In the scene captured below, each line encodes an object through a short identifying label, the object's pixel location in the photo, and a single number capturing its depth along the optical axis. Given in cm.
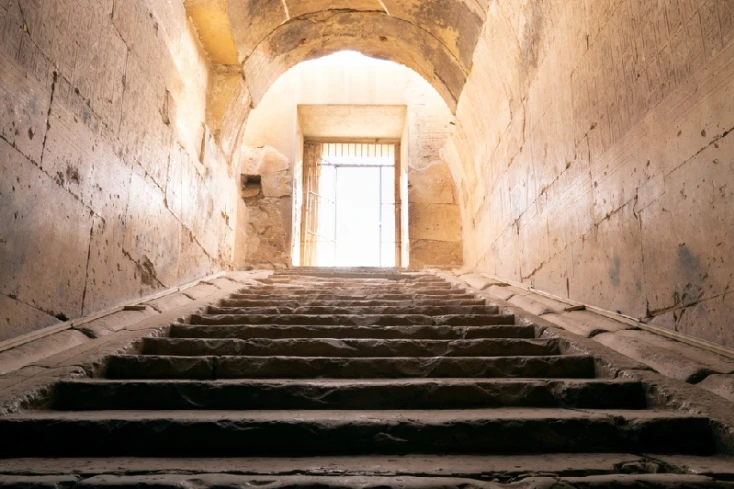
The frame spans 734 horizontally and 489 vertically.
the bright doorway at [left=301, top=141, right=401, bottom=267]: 1069
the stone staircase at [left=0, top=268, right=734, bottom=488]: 174
